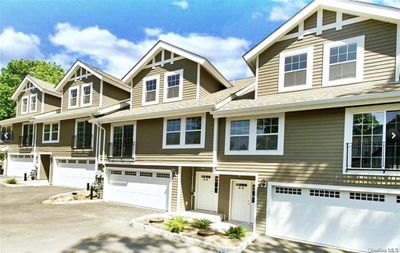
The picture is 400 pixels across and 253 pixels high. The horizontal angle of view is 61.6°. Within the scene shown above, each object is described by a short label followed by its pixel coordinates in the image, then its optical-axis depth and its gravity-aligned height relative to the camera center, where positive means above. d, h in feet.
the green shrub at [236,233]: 38.10 -10.35
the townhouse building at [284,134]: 35.19 +1.24
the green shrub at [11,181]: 75.66 -10.90
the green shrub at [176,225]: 39.70 -10.22
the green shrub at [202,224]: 41.42 -10.34
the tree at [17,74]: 132.16 +25.71
